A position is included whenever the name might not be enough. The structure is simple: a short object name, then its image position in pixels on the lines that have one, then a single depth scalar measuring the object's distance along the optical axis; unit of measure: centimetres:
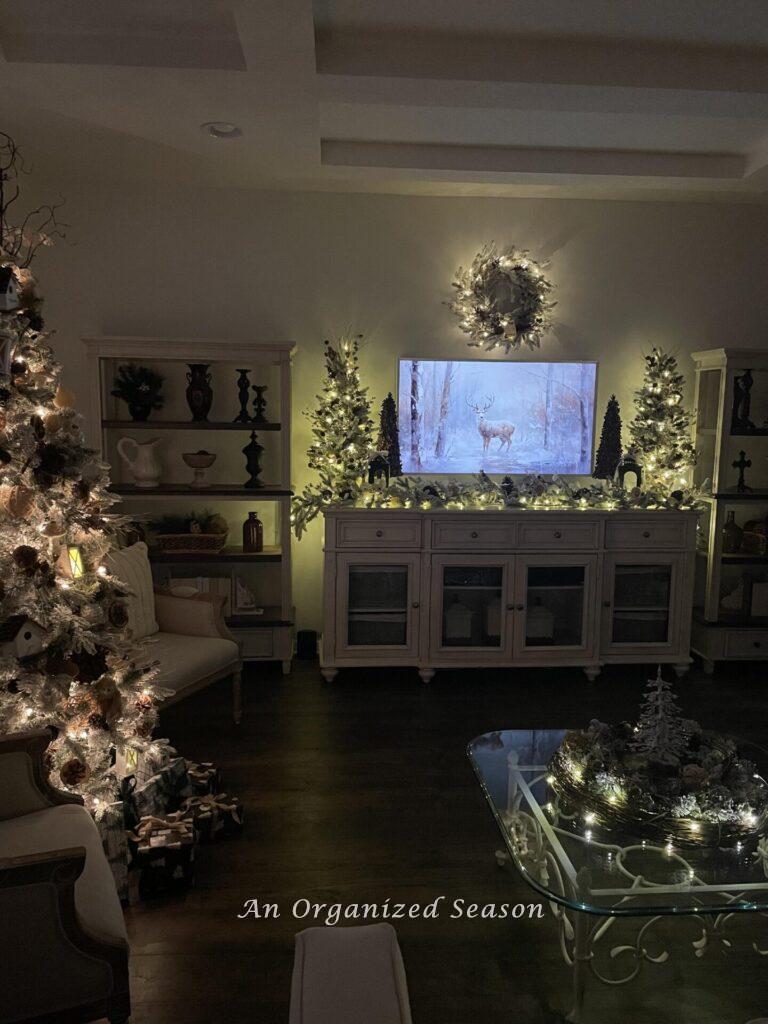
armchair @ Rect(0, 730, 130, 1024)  162
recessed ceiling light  334
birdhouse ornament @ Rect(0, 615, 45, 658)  238
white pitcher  438
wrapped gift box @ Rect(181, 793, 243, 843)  272
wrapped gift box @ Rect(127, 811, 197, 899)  244
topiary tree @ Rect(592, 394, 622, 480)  463
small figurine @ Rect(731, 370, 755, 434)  452
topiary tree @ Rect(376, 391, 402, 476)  455
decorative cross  465
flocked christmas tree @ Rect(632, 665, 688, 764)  224
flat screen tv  468
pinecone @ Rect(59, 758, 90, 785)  243
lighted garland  434
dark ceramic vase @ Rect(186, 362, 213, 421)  441
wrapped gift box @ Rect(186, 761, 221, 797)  292
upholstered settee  331
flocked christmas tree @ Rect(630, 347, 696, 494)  451
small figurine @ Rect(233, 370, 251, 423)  448
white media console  430
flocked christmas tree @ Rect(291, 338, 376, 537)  436
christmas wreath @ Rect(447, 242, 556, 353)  454
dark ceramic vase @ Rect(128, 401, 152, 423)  440
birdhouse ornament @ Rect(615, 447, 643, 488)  458
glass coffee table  188
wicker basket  435
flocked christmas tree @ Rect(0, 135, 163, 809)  241
